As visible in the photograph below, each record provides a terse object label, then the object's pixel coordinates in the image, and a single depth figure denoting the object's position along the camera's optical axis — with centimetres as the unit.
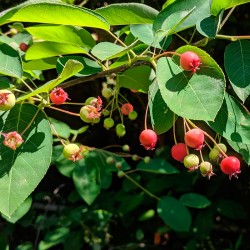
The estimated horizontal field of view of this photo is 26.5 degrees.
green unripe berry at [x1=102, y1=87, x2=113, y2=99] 38
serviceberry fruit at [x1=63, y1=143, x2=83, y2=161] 32
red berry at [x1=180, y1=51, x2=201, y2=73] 26
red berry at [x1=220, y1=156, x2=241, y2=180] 32
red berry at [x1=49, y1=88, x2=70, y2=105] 29
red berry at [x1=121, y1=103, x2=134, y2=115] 41
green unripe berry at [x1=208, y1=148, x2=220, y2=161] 33
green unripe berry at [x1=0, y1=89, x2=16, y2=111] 28
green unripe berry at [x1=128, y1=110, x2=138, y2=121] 43
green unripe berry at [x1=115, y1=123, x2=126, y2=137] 40
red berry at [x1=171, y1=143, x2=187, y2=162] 32
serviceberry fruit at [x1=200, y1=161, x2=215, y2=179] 32
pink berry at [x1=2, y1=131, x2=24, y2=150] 28
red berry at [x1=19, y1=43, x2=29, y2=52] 44
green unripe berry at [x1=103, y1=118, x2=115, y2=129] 39
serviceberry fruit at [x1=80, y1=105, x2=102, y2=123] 30
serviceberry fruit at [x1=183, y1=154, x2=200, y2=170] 31
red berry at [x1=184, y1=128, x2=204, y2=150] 29
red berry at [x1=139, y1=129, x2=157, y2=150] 31
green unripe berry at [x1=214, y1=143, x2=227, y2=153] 34
